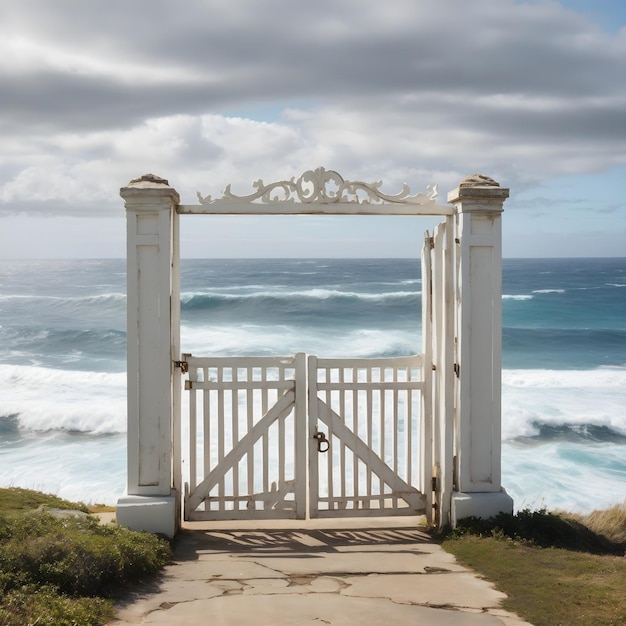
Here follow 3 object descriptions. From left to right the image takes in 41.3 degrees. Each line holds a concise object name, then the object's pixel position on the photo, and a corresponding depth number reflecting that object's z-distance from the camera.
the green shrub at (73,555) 5.16
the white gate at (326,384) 6.90
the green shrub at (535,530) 6.81
